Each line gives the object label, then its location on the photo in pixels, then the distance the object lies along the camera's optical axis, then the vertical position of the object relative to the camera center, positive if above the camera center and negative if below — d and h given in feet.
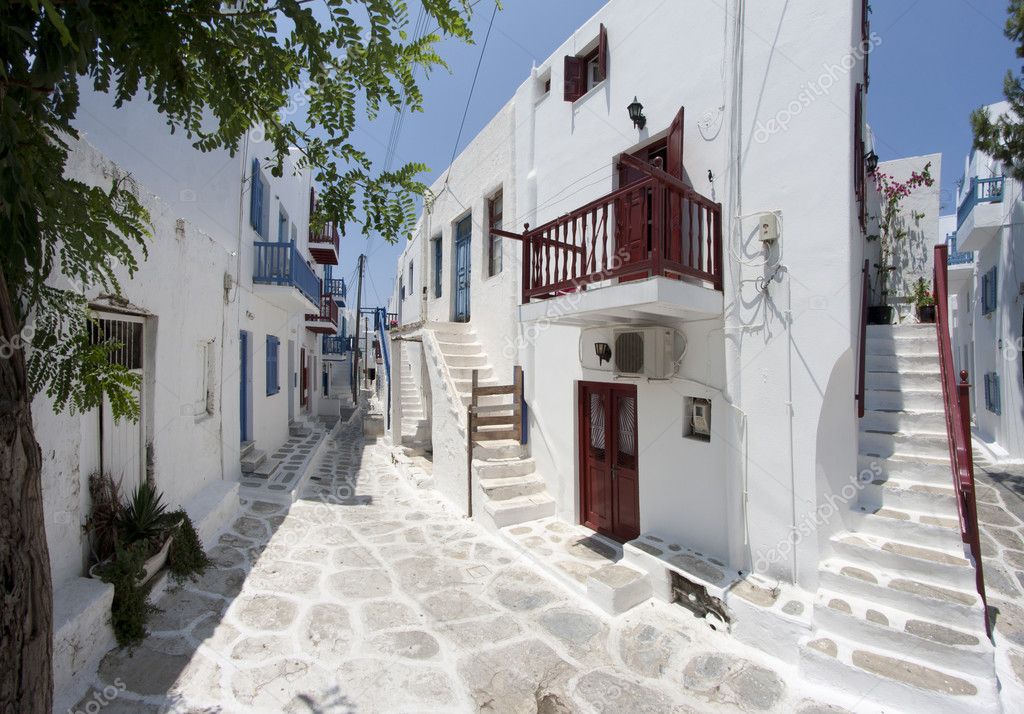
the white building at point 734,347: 13.41 +0.64
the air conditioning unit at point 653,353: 17.40 +0.48
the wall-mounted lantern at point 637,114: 18.98 +10.03
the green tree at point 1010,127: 19.24 +10.34
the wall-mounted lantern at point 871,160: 22.01 +9.51
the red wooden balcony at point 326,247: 55.75 +14.48
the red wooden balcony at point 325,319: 53.52 +5.57
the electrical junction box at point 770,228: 14.57 +4.19
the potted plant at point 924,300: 22.88 +3.24
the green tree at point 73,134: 6.00 +3.81
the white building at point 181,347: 11.94 +0.99
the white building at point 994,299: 27.73 +4.22
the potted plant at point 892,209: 27.96 +9.18
